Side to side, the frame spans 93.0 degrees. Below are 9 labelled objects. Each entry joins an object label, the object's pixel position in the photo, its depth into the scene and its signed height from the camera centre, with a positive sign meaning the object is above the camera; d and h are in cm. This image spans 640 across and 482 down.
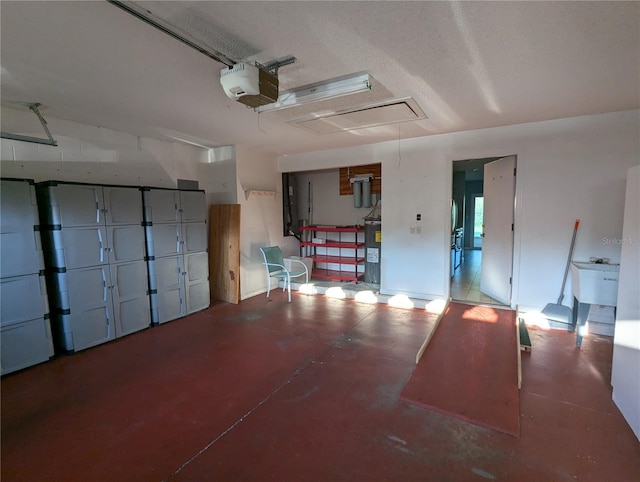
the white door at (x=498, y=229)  414 -31
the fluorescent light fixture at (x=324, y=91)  246 +102
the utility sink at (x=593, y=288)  301 -83
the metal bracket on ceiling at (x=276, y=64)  216 +107
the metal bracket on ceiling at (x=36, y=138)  301 +81
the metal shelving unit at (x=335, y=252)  562 -87
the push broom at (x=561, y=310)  362 -126
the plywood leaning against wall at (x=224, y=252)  491 -66
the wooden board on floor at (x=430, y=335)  278 -131
